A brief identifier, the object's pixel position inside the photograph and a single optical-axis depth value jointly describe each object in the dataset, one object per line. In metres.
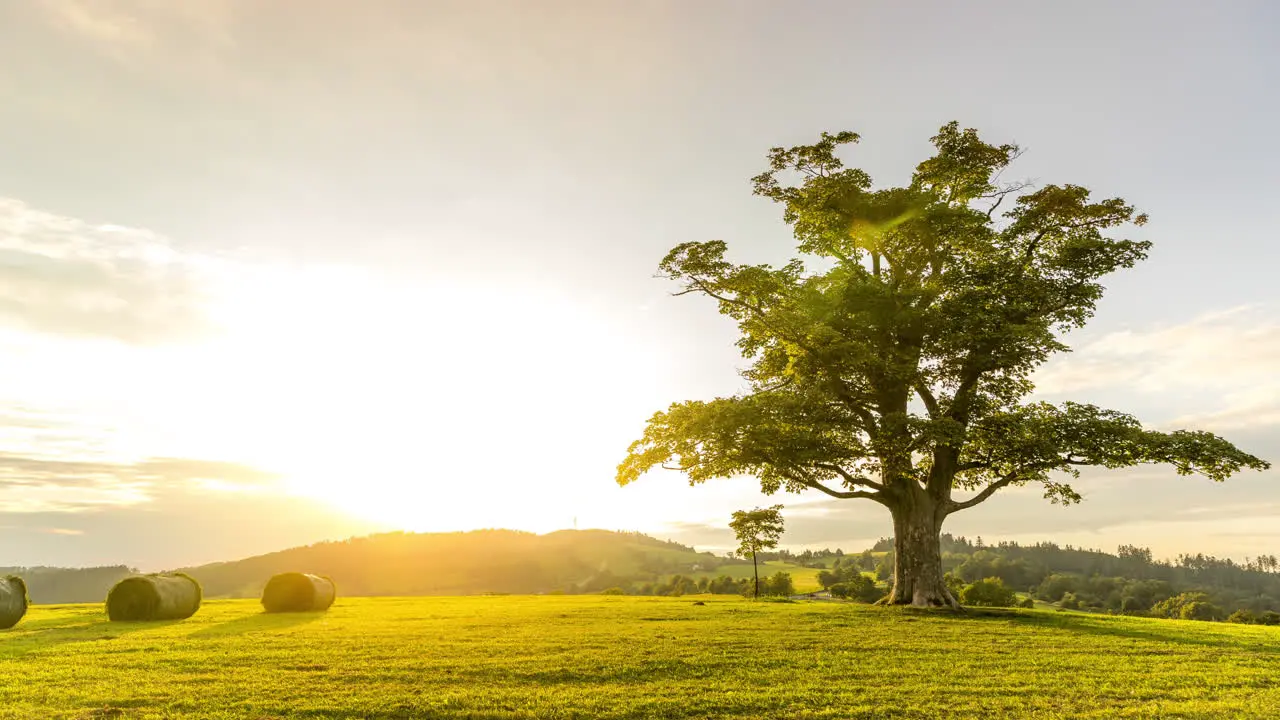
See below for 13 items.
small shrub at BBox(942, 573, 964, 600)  65.44
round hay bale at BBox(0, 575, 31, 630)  25.55
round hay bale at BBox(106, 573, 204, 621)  28.48
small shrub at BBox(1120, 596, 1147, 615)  85.49
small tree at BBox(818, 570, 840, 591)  84.56
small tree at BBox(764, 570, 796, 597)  60.16
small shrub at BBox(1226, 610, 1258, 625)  47.47
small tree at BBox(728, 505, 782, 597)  50.84
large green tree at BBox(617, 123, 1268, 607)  31.78
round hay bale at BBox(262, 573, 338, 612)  34.72
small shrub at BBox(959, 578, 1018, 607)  54.38
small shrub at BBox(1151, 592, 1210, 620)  66.44
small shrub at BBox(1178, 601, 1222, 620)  58.44
